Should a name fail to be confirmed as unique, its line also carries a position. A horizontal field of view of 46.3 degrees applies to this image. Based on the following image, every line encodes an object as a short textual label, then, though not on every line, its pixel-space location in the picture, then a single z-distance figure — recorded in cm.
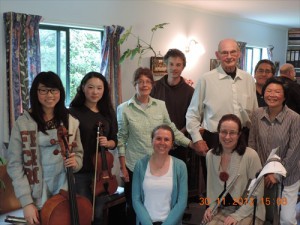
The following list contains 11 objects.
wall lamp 573
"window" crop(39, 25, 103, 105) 406
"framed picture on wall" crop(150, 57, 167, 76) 503
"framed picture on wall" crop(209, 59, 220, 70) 627
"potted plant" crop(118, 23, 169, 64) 436
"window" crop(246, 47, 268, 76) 770
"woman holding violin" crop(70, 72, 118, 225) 204
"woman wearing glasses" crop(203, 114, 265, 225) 196
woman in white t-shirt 201
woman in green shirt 229
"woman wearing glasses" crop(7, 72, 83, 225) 167
